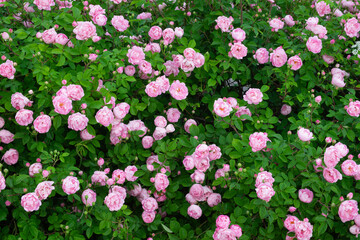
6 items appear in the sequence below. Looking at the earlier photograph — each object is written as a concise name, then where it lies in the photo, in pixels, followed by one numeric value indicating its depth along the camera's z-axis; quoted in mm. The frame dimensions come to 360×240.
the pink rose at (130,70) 2553
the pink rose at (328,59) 2912
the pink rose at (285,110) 2986
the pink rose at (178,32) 2697
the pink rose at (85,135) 2311
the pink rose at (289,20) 3148
